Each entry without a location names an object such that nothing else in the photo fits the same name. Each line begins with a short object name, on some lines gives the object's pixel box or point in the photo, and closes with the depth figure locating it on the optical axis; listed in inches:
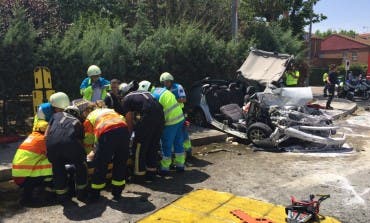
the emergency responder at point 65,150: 219.8
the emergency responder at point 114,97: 306.6
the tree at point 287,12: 883.4
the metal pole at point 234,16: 613.6
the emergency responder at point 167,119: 279.6
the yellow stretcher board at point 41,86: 329.7
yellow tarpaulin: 209.0
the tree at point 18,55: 333.7
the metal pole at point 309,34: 1050.0
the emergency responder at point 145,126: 261.9
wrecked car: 362.0
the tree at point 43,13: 582.4
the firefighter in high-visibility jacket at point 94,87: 330.0
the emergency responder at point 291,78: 605.9
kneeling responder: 228.5
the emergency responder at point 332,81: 652.1
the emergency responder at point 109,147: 227.6
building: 2586.1
